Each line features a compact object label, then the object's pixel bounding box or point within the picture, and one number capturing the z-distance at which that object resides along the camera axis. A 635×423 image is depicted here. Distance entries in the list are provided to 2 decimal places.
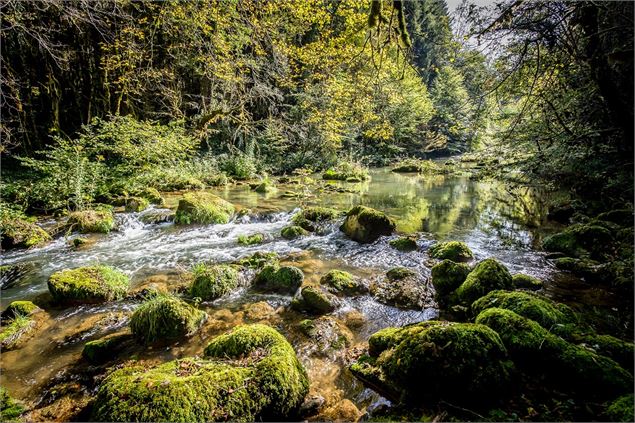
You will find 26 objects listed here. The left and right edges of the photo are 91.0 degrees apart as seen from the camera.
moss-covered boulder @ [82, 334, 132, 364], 3.37
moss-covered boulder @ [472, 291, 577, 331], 3.11
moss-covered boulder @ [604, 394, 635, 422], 1.91
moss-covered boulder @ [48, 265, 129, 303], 4.51
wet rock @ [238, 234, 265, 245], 7.65
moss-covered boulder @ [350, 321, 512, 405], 2.30
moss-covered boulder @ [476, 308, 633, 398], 2.27
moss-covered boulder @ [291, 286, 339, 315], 4.43
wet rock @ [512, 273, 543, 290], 4.91
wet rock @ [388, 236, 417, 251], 7.15
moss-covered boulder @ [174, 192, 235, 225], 9.19
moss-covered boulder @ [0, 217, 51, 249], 6.92
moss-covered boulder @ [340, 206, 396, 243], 7.88
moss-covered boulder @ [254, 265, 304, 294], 5.09
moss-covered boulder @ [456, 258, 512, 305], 4.11
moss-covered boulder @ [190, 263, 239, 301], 4.80
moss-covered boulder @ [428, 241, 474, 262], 6.35
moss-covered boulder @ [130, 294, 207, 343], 3.70
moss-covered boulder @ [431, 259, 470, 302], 4.58
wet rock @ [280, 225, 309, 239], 8.16
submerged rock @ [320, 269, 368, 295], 4.98
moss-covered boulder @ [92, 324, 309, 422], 2.10
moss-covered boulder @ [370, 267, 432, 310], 4.59
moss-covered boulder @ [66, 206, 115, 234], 8.12
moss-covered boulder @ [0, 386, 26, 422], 2.47
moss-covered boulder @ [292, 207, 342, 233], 8.75
